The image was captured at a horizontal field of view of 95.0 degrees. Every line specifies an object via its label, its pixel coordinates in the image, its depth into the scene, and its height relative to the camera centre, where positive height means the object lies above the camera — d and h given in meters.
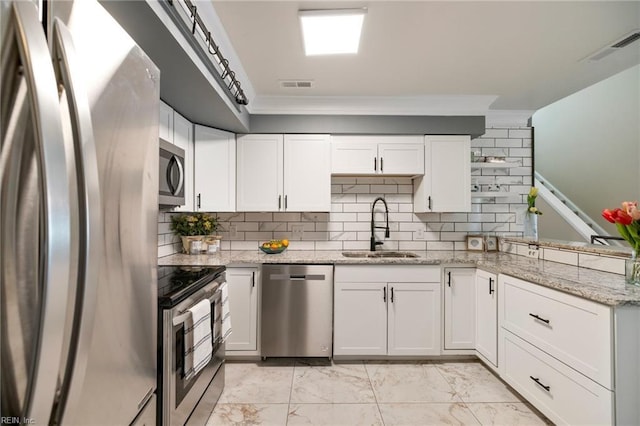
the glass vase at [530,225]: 2.98 -0.09
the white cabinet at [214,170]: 2.69 +0.44
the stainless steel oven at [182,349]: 1.31 -0.66
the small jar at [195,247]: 2.82 -0.30
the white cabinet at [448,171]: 2.98 +0.46
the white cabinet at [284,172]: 2.96 +0.44
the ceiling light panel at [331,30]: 1.71 +1.18
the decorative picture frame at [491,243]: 3.16 -0.29
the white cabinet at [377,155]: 2.98 +0.62
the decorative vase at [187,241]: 2.84 -0.25
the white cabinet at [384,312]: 2.63 -0.86
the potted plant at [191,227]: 2.85 -0.11
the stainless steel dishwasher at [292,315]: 2.59 -0.88
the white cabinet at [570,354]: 1.39 -0.77
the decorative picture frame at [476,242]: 3.20 -0.28
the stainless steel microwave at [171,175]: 1.74 +0.25
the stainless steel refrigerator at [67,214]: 0.49 +0.00
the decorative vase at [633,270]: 1.62 -0.30
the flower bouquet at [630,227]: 1.57 -0.06
